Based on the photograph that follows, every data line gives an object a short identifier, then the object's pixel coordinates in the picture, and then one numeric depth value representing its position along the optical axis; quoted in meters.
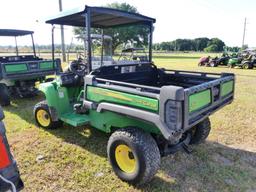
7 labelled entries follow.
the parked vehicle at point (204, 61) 15.30
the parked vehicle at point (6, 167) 1.23
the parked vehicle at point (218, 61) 14.88
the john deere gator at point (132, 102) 1.98
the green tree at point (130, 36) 20.12
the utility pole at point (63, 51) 13.19
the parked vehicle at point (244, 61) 13.27
